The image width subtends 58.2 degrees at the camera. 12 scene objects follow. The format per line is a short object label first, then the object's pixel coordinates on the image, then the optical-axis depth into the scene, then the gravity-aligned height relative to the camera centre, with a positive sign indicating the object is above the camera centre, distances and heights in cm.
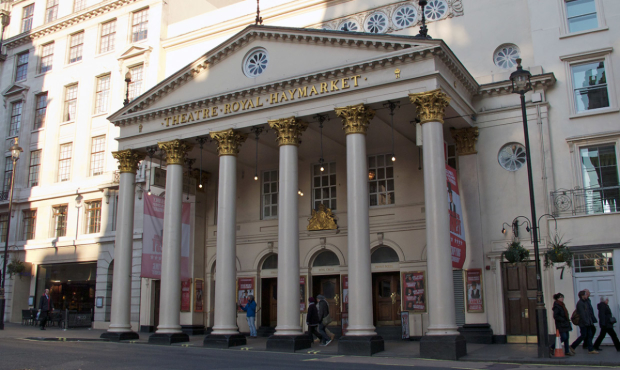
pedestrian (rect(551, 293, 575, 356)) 1435 -76
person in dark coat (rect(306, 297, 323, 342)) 1888 -78
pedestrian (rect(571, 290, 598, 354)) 1510 -80
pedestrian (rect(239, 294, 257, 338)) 2234 -69
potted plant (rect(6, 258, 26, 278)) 3094 +169
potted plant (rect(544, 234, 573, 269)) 1730 +116
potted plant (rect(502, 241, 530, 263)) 1823 +127
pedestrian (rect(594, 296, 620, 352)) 1512 -84
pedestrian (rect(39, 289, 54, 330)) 2583 -52
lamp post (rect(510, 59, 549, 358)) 1391 +91
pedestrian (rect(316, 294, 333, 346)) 1881 -81
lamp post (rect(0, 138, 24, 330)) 2563 +37
